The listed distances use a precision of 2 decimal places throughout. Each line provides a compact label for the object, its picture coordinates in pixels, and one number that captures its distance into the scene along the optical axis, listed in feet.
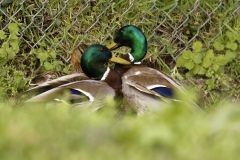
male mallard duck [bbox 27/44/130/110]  35.19
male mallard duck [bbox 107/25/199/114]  36.76
